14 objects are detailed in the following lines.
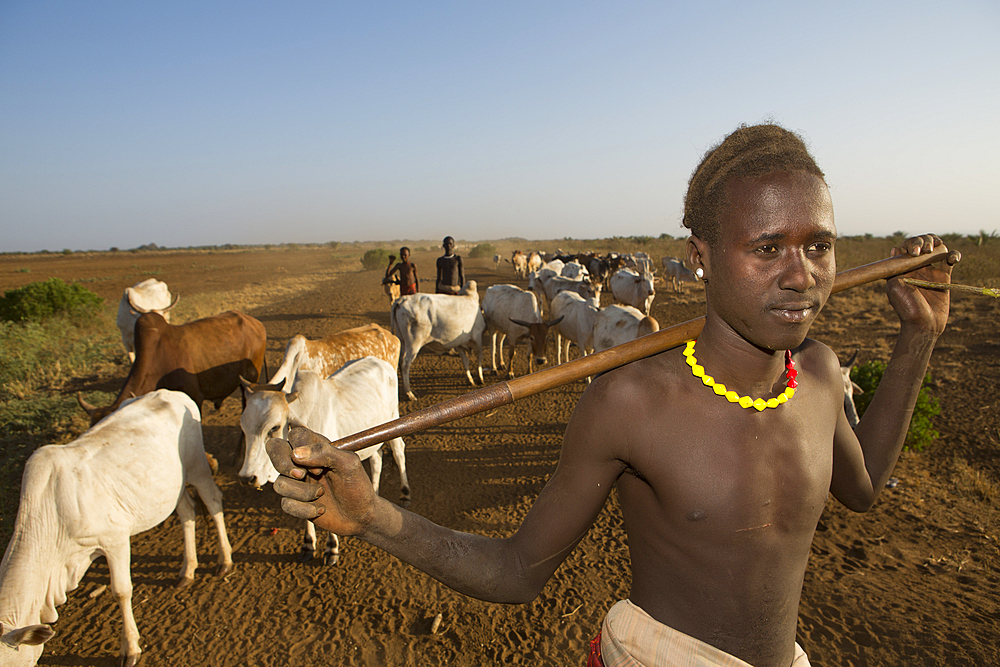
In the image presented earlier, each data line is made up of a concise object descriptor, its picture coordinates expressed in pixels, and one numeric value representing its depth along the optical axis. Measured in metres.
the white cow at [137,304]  9.62
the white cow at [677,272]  24.08
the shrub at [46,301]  15.59
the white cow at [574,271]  21.15
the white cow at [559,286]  15.88
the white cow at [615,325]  8.75
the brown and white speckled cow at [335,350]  5.91
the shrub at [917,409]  6.31
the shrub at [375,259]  50.41
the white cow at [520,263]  32.50
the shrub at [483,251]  67.10
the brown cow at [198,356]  6.43
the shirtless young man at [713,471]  1.36
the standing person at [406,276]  12.47
